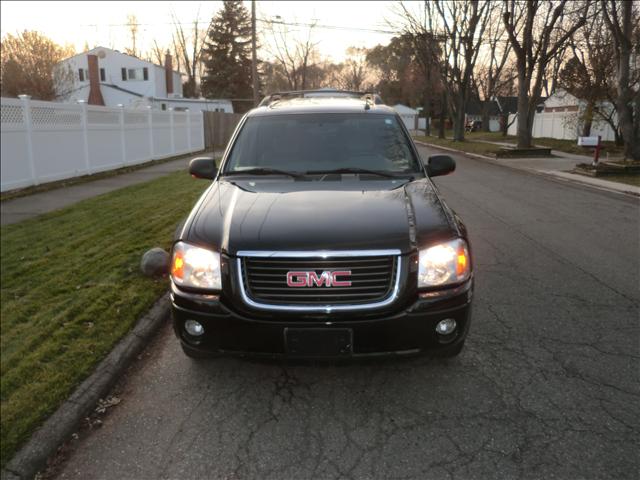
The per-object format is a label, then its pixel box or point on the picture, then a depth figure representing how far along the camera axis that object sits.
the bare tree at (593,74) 24.53
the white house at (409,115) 72.25
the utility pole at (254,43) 29.27
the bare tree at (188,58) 66.25
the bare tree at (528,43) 21.27
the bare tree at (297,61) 58.12
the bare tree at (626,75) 16.59
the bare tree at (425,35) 34.03
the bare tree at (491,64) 34.00
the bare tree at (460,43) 30.89
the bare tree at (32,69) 35.12
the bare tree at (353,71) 76.15
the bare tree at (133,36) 44.47
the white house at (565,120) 29.39
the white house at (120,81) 45.22
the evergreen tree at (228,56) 56.69
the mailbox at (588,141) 17.29
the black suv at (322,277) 2.88
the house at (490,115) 70.31
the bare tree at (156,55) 56.47
